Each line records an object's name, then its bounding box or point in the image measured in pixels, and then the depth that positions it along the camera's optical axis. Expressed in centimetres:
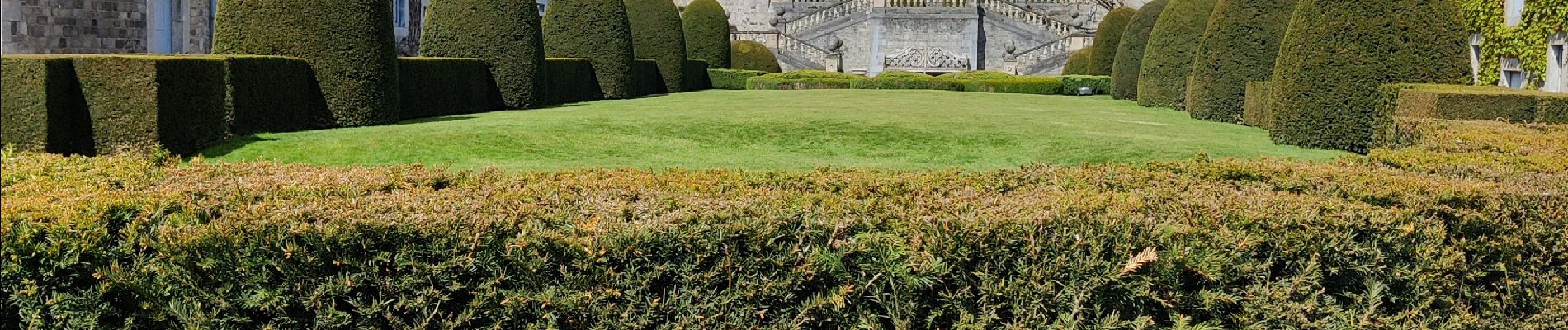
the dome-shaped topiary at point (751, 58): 4325
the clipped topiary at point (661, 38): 3158
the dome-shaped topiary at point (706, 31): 3738
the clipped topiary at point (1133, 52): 2952
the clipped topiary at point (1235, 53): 1914
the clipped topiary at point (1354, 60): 1389
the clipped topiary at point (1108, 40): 3606
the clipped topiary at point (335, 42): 1526
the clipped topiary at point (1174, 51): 2309
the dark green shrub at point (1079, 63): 4178
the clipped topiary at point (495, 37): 2102
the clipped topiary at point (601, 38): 2642
